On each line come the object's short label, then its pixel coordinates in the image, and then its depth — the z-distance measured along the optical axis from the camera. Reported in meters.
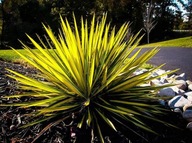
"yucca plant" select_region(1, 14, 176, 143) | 1.35
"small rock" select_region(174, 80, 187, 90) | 2.44
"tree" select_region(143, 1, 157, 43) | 14.52
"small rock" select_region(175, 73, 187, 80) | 2.83
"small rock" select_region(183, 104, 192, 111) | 1.77
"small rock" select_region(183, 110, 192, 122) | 1.67
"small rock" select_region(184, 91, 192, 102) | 2.05
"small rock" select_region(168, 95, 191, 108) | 1.82
